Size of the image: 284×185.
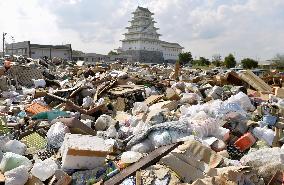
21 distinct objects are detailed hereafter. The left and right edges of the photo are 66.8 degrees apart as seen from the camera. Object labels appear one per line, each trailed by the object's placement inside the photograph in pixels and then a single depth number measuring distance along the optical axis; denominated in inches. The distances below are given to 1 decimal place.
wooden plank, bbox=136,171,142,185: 82.9
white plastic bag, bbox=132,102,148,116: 157.9
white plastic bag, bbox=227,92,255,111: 153.0
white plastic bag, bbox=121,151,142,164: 95.2
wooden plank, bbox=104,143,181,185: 85.7
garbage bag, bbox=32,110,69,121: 142.7
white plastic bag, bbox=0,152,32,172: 93.0
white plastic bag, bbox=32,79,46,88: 248.6
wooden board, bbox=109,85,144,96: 192.2
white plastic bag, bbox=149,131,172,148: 104.9
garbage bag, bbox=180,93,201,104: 170.4
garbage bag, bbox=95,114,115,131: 135.7
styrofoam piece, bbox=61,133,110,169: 91.8
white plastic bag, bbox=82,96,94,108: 173.4
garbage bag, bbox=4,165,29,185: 86.2
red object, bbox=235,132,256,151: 113.4
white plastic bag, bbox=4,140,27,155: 106.0
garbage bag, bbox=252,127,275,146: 118.3
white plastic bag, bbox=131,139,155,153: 105.0
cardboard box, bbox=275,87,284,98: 181.1
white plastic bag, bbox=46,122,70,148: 112.1
